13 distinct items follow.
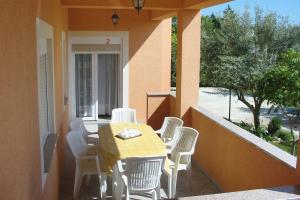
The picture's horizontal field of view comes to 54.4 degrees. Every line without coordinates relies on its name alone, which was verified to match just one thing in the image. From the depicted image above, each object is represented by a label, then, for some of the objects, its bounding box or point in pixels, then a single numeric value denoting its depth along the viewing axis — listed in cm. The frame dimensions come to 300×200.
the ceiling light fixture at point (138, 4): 442
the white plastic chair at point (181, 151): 473
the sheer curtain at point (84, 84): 873
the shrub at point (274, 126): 1034
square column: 649
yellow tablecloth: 438
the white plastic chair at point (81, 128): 574
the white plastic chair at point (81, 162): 466
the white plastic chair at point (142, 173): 391
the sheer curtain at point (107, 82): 880
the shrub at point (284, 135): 982
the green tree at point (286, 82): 724
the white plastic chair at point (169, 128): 587
